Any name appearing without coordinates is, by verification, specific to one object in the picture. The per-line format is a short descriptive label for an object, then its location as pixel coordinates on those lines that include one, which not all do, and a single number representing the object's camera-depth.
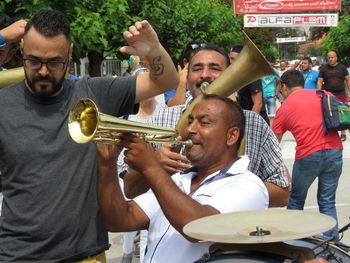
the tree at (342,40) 36.38
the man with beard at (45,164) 2.79
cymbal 2.04
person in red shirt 5.94
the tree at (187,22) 15.50
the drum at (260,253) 2.17
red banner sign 24.94
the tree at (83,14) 8.96
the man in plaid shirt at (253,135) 3.46
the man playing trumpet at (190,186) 2.41
